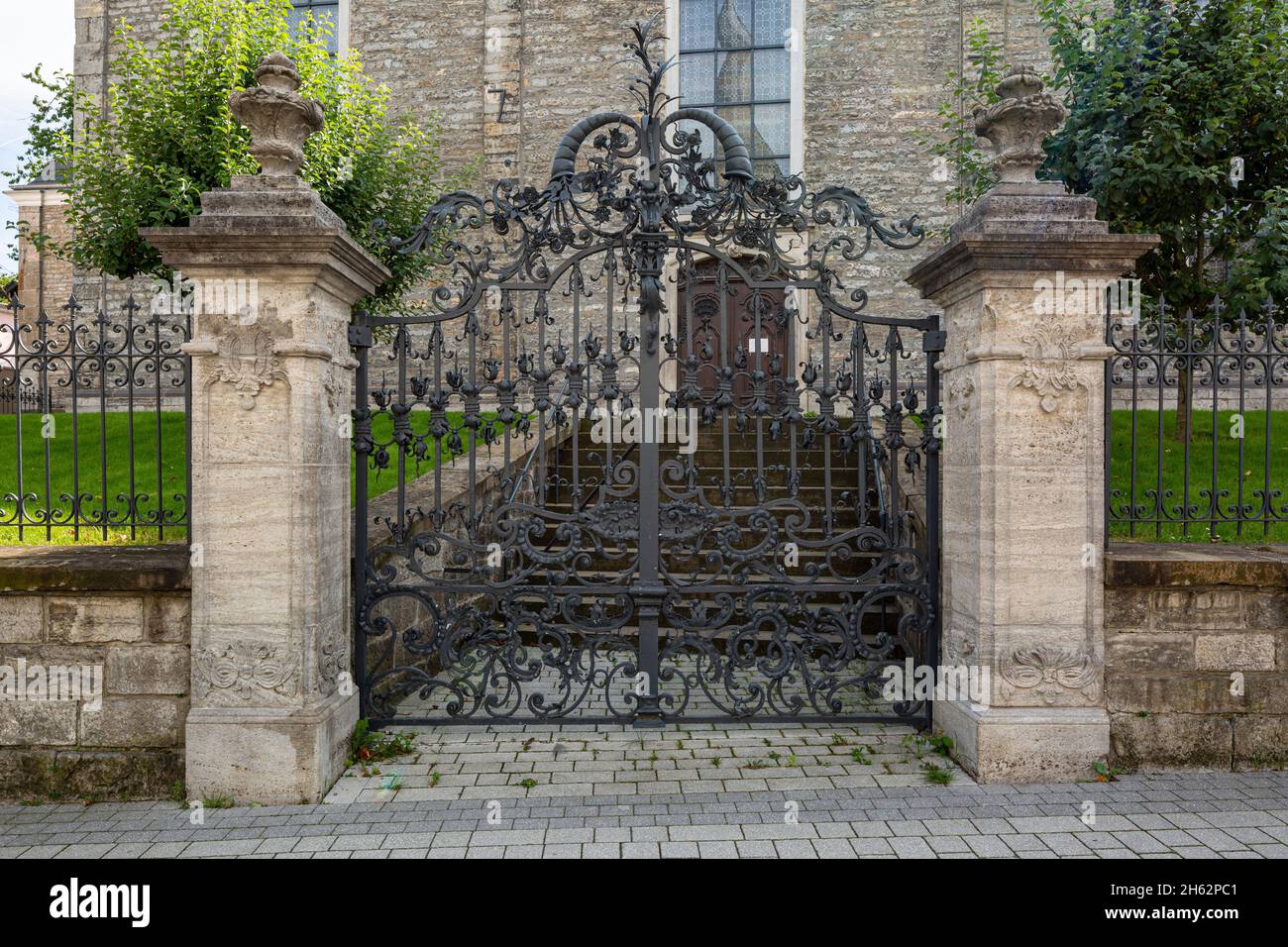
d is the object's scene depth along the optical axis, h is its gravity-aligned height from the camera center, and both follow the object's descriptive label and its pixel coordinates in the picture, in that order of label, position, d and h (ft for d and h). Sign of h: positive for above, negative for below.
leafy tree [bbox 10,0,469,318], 31.09 +12.19
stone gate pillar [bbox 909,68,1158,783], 14.01 -0.29
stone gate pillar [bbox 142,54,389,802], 13.47 -0.34
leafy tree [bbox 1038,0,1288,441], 22.39 +9.05
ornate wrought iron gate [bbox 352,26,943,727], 15.78 +0.12
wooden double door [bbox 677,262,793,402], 15.97 +2.74
